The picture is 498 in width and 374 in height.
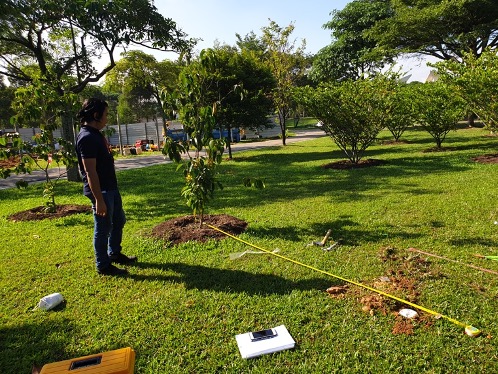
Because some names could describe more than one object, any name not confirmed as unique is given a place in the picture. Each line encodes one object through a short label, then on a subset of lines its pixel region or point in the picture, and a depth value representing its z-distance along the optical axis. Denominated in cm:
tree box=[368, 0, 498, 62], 1914
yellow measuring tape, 257
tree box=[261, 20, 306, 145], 1945
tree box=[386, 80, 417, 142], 1009
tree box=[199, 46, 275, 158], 1431
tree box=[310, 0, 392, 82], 2627
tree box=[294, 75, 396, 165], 981
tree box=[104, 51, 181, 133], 2211
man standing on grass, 348
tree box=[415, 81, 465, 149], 1205
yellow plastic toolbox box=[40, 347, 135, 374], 217
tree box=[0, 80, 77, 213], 563
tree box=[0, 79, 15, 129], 2860
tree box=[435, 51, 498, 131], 879
